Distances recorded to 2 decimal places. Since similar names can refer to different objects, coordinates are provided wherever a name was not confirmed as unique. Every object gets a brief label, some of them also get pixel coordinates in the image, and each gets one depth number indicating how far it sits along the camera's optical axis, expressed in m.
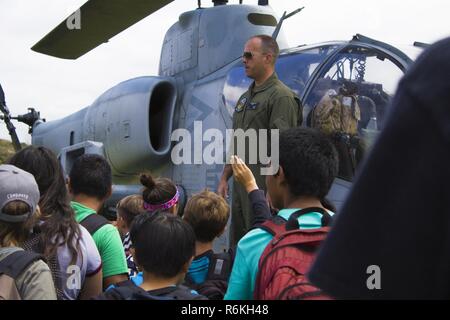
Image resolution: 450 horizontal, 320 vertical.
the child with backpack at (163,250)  2.15
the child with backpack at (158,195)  3.33
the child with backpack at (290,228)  1.64
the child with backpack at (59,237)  2.46
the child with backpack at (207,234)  2.76
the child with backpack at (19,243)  1.95
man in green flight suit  3.84
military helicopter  4.91
